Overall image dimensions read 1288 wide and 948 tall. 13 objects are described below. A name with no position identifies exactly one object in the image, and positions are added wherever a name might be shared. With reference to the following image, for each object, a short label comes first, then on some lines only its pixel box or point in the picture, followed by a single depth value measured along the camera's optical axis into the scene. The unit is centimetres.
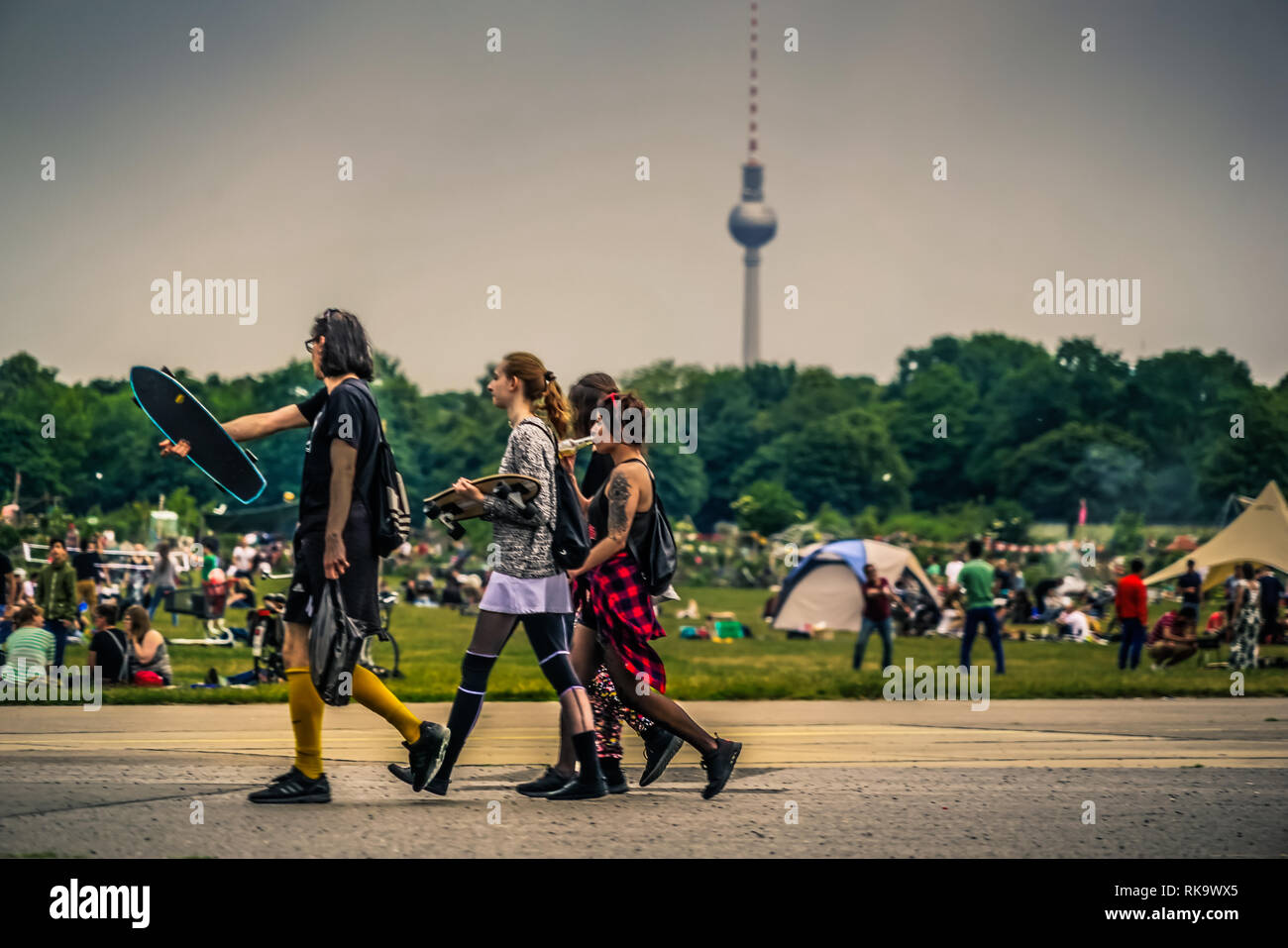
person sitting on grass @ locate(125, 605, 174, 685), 1395
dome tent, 2977
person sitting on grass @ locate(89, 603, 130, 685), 1357
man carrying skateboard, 666
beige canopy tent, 2939
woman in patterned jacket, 699
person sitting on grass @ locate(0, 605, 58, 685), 1314
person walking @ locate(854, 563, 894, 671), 1970
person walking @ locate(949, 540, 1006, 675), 1764
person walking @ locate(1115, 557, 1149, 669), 1923
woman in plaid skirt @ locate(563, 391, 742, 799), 728
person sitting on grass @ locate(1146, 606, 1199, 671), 1972
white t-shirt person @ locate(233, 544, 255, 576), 3131
